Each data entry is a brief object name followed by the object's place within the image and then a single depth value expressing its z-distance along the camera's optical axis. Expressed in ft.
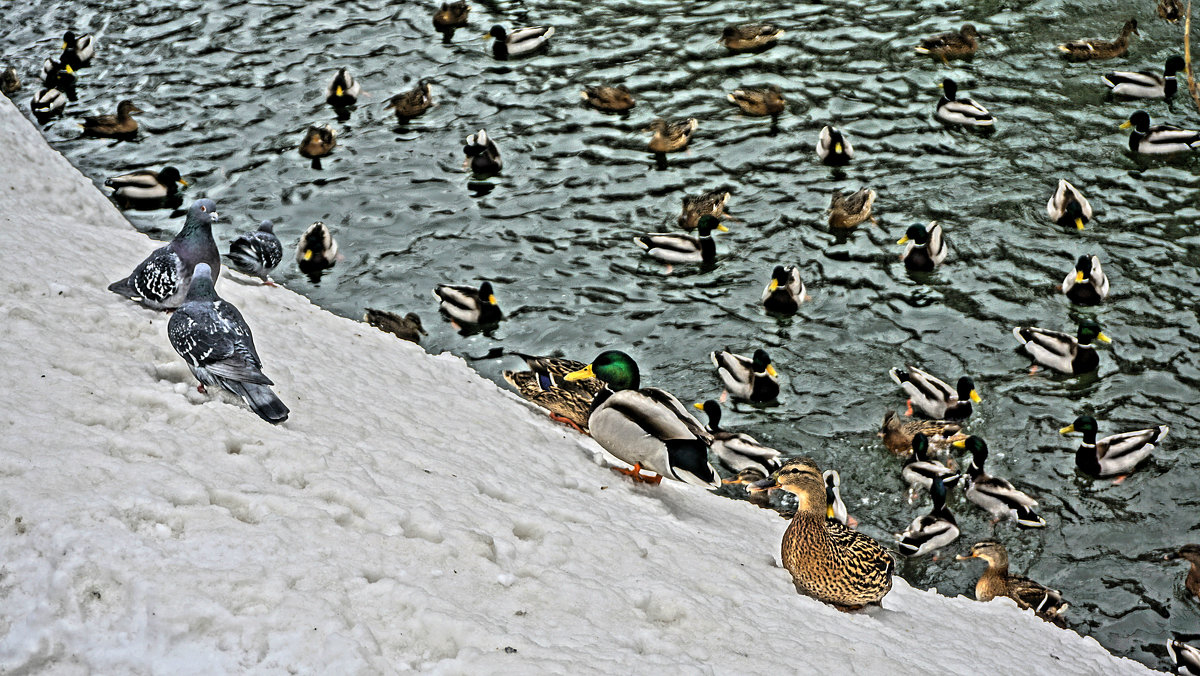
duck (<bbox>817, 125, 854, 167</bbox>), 51.29
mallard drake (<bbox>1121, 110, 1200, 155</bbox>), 51.19
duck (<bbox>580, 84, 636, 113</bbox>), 56.75
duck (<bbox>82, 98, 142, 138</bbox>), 56.65
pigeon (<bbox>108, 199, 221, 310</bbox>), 26.84
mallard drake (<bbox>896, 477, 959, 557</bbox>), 33.58
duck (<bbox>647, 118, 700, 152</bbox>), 53.57
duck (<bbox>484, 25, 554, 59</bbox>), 61.98
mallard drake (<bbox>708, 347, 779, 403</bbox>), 39.70
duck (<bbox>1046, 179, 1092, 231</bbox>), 46.83
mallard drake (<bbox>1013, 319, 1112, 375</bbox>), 40.32
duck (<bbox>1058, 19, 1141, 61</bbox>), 57.93
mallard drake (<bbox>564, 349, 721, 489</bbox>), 26.76
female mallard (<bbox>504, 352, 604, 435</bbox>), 32.94
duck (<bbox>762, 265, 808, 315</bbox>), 43.29
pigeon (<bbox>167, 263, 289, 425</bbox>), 22.04
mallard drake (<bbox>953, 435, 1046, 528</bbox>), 34.50
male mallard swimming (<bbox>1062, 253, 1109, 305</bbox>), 43.01
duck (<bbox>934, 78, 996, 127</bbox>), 53.06
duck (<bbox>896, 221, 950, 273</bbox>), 45.42
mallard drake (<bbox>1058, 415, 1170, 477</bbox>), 35.78
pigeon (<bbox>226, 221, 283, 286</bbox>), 40.11
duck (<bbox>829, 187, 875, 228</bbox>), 48.03
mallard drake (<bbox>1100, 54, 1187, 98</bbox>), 55.11
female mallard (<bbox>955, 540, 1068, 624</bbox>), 31.07
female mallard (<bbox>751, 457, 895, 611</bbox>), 25.14
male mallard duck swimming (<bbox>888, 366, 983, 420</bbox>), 38.24
